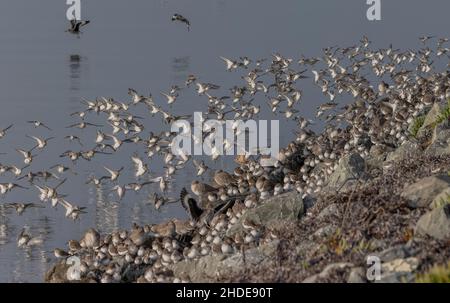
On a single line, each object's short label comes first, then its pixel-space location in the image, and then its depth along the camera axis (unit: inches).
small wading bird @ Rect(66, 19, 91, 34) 1288.1
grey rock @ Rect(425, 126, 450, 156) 594.4
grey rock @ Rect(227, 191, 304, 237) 576.7
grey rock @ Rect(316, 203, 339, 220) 481.1
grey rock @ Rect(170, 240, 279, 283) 471.5
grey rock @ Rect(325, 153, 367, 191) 624.7
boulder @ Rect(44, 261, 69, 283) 624.7
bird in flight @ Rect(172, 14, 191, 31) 1184.8
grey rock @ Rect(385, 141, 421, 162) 647.5
